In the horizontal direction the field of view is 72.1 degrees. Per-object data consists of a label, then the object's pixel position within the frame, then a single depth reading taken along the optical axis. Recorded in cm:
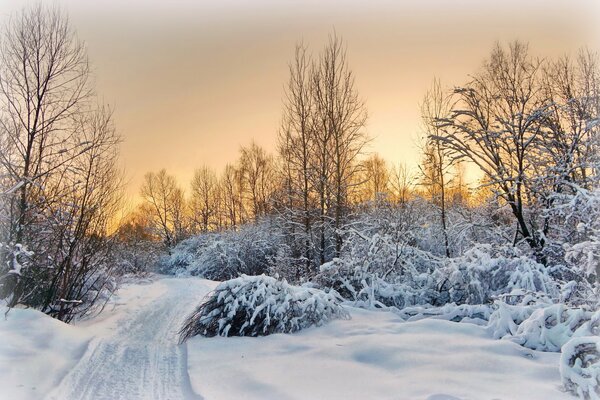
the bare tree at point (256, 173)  3650
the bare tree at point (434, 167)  1827
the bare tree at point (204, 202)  4369
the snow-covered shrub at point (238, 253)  2348
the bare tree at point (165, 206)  4400
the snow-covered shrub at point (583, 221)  513
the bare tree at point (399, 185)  2262
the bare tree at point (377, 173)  3860
